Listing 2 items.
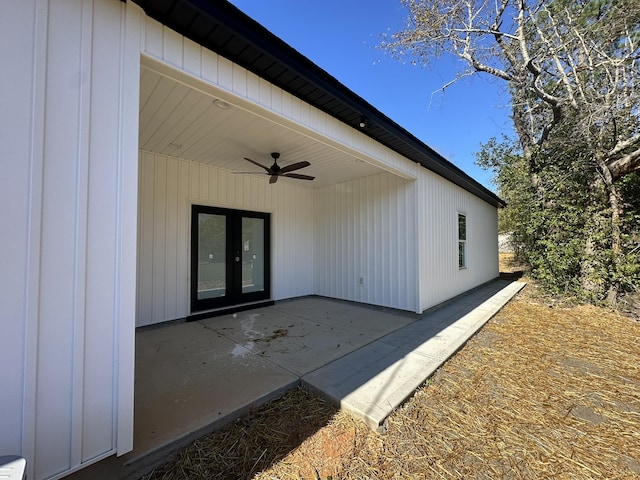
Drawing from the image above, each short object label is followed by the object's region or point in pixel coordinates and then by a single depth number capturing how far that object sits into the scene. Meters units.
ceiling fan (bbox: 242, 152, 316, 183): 4.03
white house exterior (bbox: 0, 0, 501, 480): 1.24
